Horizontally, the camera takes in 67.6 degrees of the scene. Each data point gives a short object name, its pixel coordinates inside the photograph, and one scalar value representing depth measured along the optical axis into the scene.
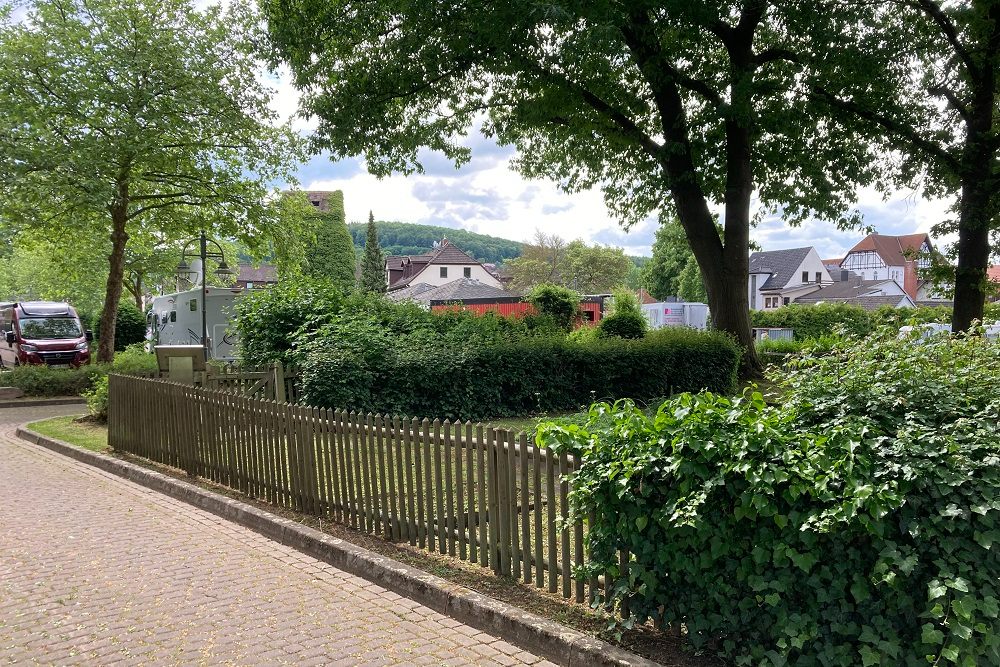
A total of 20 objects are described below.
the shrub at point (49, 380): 20.35
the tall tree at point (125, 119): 18.92
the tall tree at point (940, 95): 16.12
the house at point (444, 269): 96.94
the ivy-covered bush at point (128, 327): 36.19
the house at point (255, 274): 89.62
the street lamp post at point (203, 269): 22.05
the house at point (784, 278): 80.31
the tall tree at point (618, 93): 15.86
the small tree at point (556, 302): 32.16
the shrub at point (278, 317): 14.18
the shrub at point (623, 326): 26.73
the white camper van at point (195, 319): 26.38
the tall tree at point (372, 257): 86.44
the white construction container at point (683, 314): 43.34
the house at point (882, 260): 92.69
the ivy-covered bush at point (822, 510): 3.29
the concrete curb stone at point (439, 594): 4.25
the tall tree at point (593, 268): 78.38
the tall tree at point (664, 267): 71.69
